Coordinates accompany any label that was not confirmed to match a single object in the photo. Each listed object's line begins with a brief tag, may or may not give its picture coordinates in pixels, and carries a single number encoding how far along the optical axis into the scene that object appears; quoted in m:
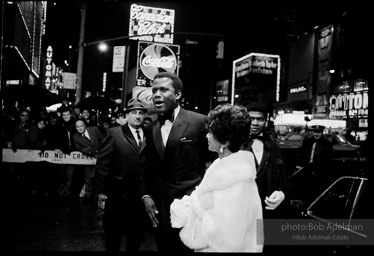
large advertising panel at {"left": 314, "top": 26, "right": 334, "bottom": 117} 35.94
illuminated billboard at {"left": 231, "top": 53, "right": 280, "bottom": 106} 50.28
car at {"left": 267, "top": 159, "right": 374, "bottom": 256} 3.40
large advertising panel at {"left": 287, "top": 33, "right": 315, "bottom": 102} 40.41
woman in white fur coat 2.29
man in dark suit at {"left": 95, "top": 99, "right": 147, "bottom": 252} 4.81
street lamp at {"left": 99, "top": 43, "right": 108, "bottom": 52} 22.56
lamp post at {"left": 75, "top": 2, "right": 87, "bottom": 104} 17.49
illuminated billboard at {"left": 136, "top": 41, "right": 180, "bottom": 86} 17.42
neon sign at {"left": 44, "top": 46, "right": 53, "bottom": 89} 37.62
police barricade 10.05
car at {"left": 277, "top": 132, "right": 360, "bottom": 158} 15.30
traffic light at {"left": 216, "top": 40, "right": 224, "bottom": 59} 21.53
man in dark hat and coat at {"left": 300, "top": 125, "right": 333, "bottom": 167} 10.64
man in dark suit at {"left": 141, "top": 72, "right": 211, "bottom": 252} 3.55
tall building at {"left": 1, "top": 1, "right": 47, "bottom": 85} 17.03
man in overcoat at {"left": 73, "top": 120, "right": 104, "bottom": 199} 10.43
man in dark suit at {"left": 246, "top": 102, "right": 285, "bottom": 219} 3.89
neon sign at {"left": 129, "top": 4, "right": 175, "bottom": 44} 21.94
